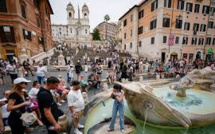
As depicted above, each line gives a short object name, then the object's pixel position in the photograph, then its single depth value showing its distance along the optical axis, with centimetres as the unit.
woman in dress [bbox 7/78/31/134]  289
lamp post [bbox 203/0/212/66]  2523
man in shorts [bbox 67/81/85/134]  383
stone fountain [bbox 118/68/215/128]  441
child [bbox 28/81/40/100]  508
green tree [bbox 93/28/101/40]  7437
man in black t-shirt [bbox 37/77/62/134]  261
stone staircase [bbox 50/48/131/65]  2479
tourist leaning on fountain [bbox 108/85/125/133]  397
